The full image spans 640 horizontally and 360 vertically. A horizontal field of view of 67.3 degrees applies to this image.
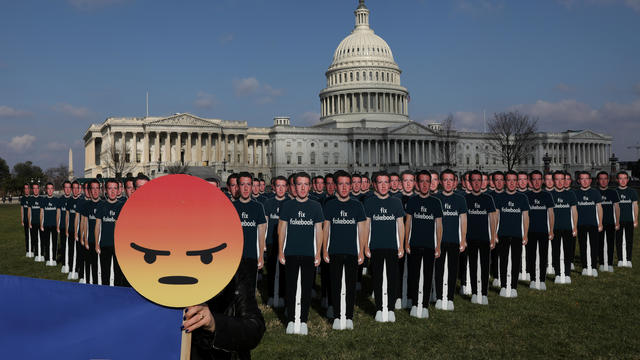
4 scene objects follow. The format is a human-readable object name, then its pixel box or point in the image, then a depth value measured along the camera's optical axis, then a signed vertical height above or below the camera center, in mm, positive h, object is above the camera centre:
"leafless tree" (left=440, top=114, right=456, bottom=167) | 109088 +10765
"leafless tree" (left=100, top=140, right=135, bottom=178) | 90881 +7476
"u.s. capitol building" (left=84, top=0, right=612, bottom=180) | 97188 +12100
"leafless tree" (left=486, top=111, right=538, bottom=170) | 75000 +9902
